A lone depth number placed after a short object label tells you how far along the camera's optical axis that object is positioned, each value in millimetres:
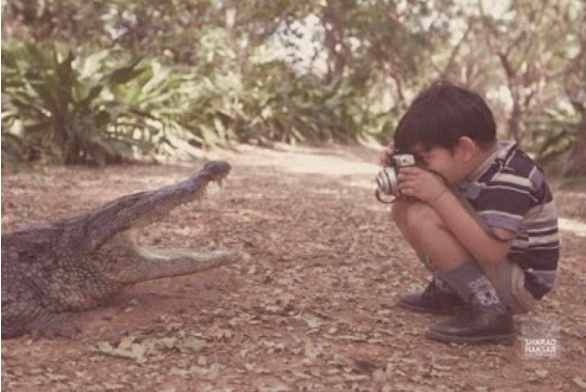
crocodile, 2850
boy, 2463
